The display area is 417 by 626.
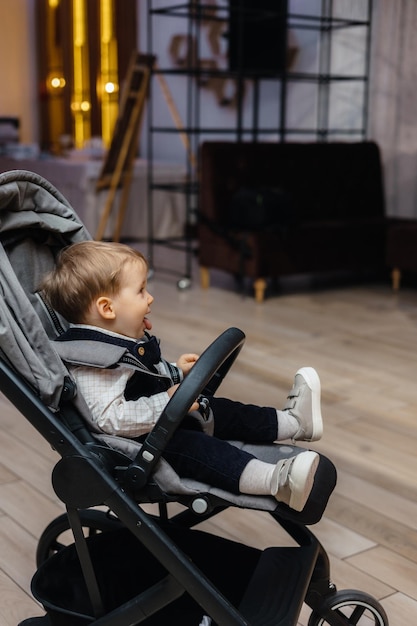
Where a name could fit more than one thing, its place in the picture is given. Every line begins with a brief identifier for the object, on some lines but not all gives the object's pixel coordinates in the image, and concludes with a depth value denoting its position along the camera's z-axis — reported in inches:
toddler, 51.3
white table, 253.4
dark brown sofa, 189.6
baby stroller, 48.9
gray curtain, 214.1
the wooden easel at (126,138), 217.2
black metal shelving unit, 207.6
